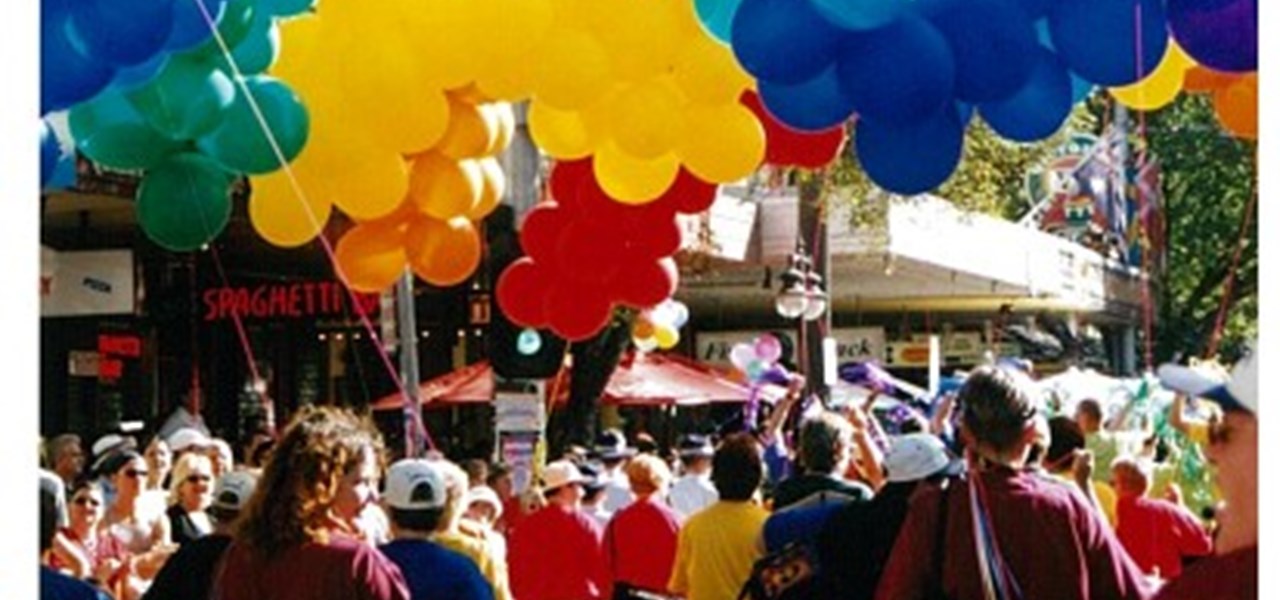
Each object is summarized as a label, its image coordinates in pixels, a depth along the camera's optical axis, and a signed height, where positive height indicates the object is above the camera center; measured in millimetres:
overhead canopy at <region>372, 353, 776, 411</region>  16938 -743
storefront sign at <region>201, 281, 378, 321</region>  18672 +8
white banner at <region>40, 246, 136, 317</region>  16234 +137
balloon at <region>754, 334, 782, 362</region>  18766 -444
